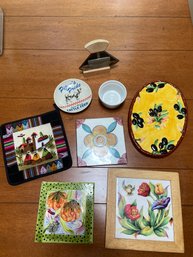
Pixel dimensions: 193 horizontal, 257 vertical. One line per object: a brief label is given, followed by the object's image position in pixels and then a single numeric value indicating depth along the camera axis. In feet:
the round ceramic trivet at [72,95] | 2.71
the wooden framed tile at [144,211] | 2.26
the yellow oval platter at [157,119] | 2.52
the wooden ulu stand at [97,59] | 2.51
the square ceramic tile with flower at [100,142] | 2.53
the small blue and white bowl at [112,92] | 2.70
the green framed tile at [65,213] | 2.28
